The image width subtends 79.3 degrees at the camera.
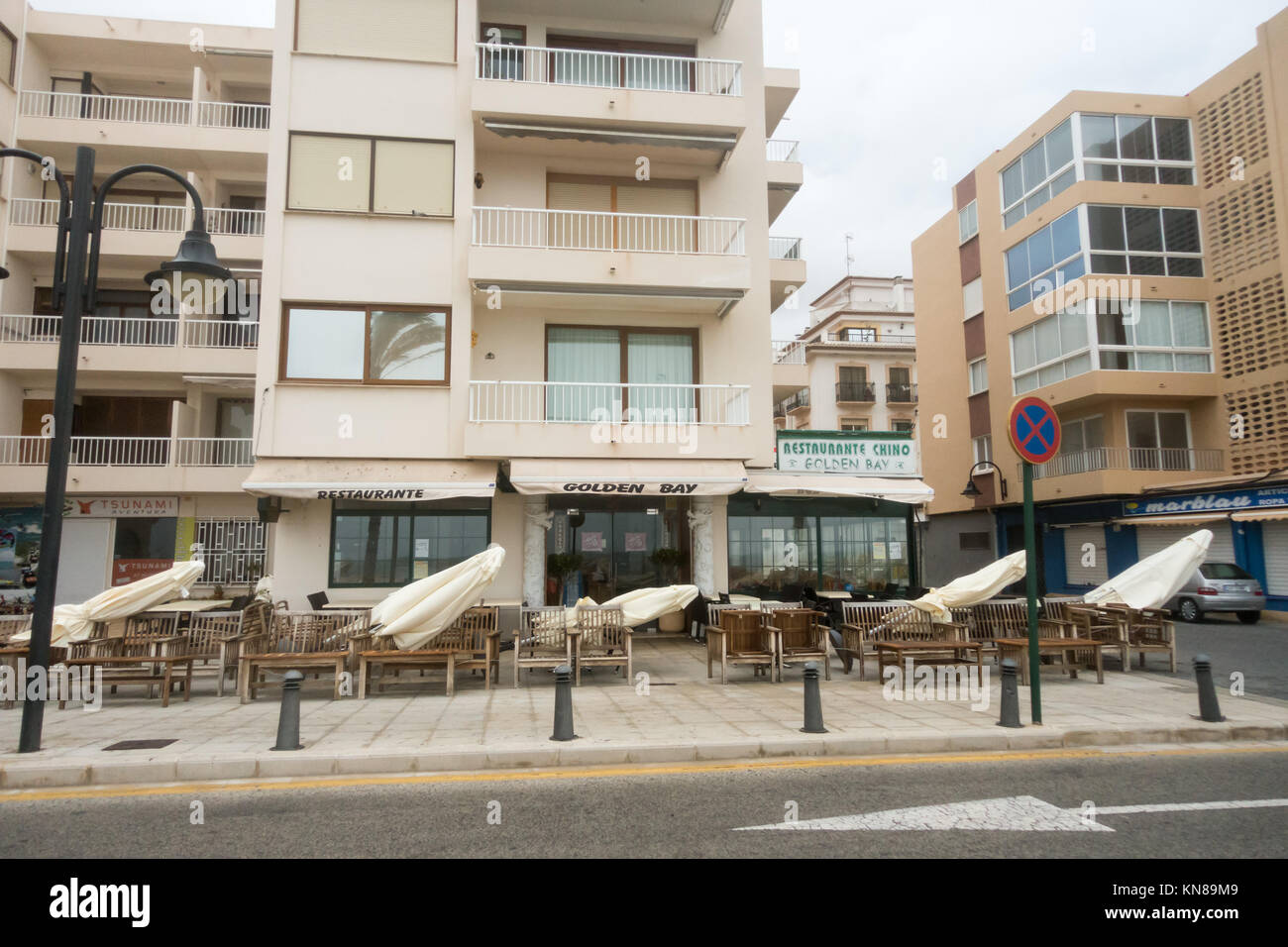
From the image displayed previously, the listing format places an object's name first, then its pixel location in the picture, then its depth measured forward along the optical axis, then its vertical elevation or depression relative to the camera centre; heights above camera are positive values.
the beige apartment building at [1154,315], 24.33 +8.25
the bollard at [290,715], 6.82 -1.36
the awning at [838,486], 15.12 +1.40
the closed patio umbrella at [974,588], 11.18 -0.47
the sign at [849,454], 17.95 +2.40
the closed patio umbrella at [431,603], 9.84 -0.55
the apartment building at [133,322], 21.78 +6.92
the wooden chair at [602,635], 10.74 -1.08
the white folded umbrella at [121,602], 9.88 -0.54
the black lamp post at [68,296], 6.86 +2.50
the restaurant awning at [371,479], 13.73 +1.48
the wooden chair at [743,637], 10.88 -1.15
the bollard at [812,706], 7.40 -1.42
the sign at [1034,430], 7.67 +1.24
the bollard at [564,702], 7.17 -1.33
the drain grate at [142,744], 6.99 -1.65
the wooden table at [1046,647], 10.40 -1.22
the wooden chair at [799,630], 11.10 -1.04
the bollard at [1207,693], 7.82 -1.40
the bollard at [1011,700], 7.52 -1.40
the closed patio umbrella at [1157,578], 11.26 -0.33
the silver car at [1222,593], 21.50 -1.09
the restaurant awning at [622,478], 14.09 +1.47
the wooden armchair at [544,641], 10.51 -1.14
